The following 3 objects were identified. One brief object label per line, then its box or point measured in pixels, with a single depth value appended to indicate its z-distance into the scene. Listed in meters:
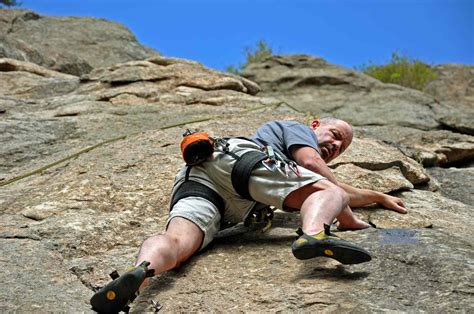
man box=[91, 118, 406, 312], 3.13
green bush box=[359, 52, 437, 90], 15.92
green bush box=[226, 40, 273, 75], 17.33
